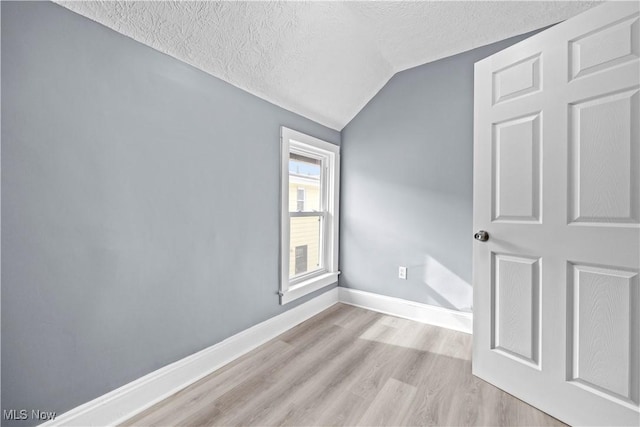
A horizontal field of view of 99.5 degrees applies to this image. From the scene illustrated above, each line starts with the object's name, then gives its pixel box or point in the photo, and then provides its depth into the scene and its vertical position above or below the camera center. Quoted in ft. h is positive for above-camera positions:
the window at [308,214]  7.90 +0.05
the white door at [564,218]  4.08 +0.02
